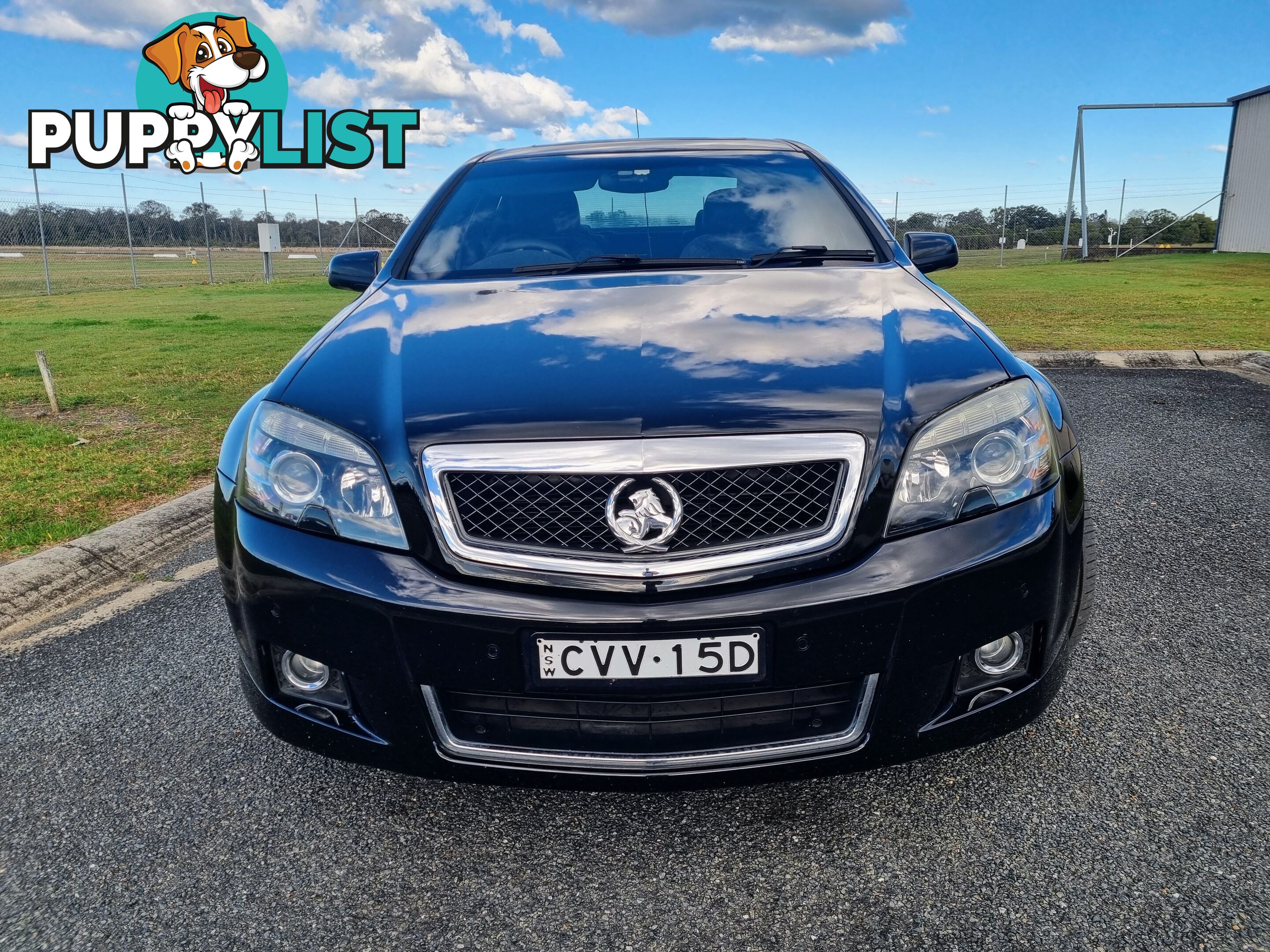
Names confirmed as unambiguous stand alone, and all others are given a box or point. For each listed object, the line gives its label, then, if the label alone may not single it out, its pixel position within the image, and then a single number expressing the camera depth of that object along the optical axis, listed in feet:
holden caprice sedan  5.73
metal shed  102.32
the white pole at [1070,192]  99.60
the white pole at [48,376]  21.24
